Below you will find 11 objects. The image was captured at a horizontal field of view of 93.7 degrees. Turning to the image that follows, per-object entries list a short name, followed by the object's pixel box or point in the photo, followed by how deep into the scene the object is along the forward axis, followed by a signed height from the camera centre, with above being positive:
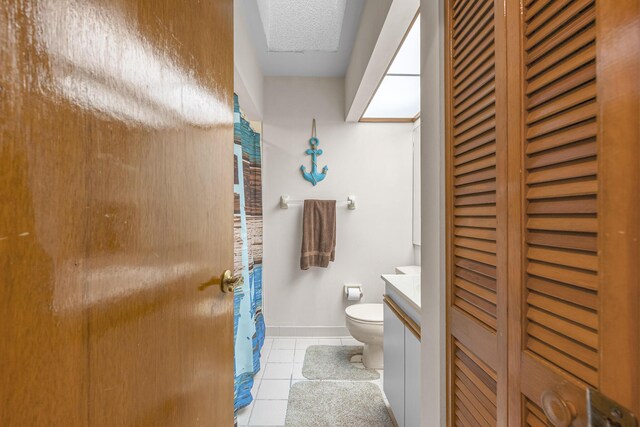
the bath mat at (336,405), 1.68 -1.17
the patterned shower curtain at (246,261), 1.75 -0.32
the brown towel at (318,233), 2.78 -0.19
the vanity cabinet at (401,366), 1.26 -0.74
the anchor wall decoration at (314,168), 2.85 +0.42
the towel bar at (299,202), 2.84 +0.10
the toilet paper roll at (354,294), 2.76 -0.75
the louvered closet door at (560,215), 0.40 +0.00
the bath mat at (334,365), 2.15 -1.18
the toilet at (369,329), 2.13 -0.84
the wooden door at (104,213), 0.33 +0.00
